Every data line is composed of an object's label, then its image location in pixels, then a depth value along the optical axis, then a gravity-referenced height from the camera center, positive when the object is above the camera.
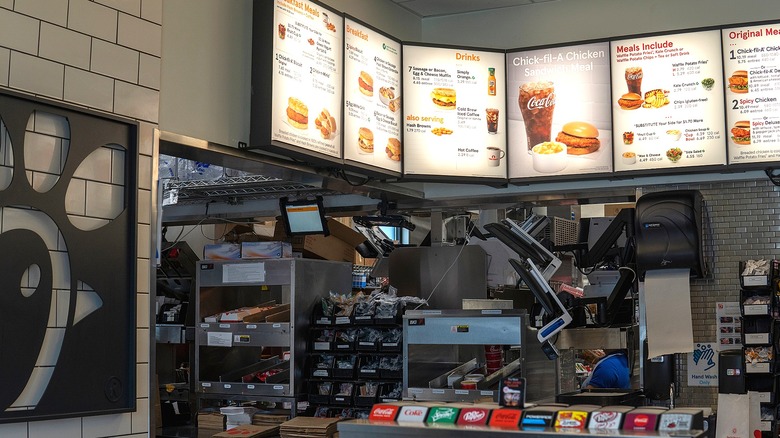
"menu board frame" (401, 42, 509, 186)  5.68 +0.65
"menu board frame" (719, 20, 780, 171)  5.21 +0.69
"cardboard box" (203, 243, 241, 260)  6.20 +0.20
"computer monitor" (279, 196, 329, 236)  5.82 +0.42
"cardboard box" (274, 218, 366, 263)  6.99 +0.30
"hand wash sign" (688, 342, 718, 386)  5.33 -0.51
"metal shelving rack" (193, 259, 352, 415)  5.70 -0.32
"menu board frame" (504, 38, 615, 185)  5.55 +0.66
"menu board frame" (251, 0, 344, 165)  4.61 +1.03
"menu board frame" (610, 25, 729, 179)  5.29 +0.67
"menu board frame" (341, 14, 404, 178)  5.21 +0.68
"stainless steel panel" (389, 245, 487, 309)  6.75 +0.05
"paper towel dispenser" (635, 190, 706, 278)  4.95 +0.26
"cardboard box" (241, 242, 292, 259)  6.04 +0.21
